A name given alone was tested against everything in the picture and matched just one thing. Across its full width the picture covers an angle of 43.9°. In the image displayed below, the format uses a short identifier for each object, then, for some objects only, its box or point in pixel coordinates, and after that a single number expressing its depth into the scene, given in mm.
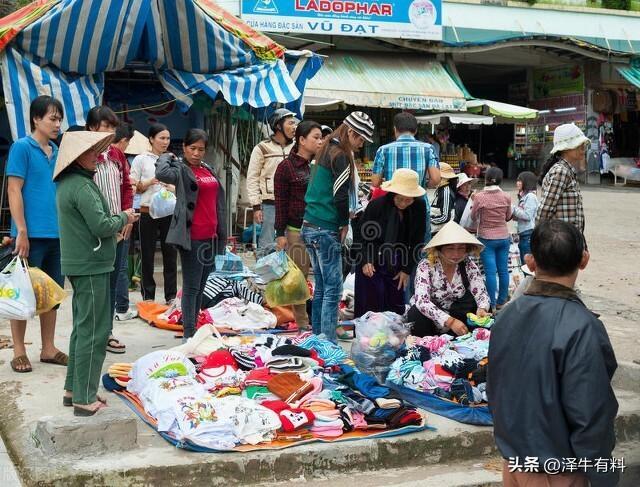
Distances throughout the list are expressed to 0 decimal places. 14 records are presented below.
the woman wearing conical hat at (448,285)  6141
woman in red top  6164
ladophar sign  19000
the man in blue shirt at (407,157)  7070
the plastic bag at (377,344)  5762
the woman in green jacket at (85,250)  4469
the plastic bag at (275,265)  6957
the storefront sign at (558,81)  23938
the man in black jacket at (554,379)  2551
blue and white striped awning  8453
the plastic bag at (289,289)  6969
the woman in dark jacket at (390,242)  6504
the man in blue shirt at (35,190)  5391
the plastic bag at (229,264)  8070
